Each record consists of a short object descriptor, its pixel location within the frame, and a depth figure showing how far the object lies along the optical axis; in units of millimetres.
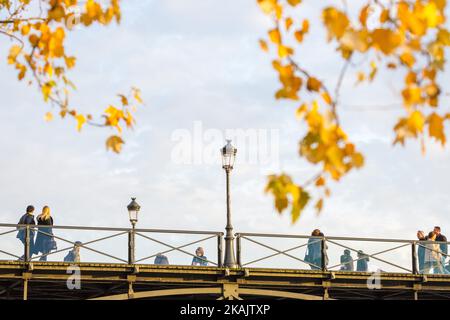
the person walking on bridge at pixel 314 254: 28203
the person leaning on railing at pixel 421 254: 29281
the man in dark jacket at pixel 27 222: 26281
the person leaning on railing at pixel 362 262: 28625
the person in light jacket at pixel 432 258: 29375
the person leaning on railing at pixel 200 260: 27484
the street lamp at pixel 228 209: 27297
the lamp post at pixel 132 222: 26891
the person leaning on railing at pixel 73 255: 26562
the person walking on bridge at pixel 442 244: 29609
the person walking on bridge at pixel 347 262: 28531
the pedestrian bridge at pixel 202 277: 26444
